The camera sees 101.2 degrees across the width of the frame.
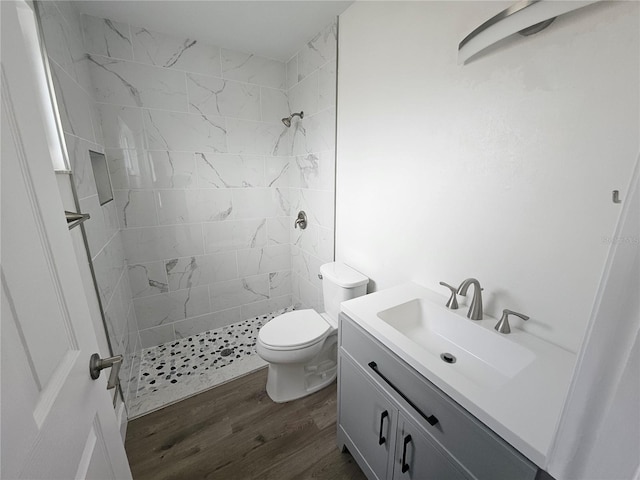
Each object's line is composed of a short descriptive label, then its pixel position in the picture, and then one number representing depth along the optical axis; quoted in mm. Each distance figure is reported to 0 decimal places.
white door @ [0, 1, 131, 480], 405
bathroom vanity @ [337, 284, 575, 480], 669
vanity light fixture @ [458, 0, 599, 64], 738
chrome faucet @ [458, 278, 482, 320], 1059
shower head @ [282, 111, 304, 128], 2162
